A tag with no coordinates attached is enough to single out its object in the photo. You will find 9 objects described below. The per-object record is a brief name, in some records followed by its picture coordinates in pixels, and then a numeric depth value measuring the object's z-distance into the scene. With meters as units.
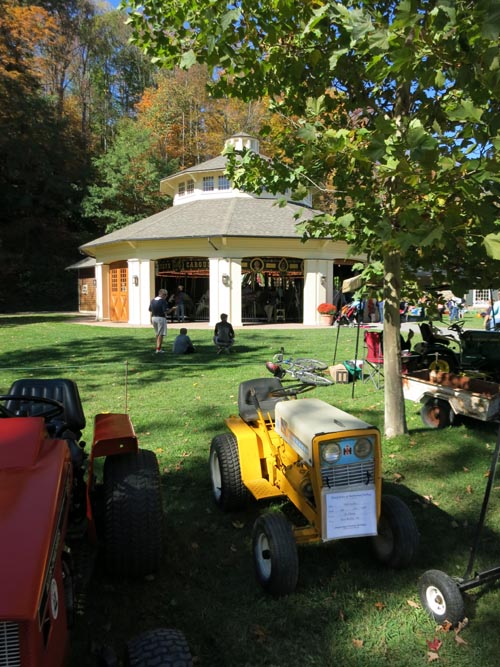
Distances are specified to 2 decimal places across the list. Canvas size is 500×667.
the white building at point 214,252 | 21.97
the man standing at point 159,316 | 13.10
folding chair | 9.23
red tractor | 1.52
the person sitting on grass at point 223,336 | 13.23
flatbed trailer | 6.01
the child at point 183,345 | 13.33
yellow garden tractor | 3.03
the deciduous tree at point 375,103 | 3.07
